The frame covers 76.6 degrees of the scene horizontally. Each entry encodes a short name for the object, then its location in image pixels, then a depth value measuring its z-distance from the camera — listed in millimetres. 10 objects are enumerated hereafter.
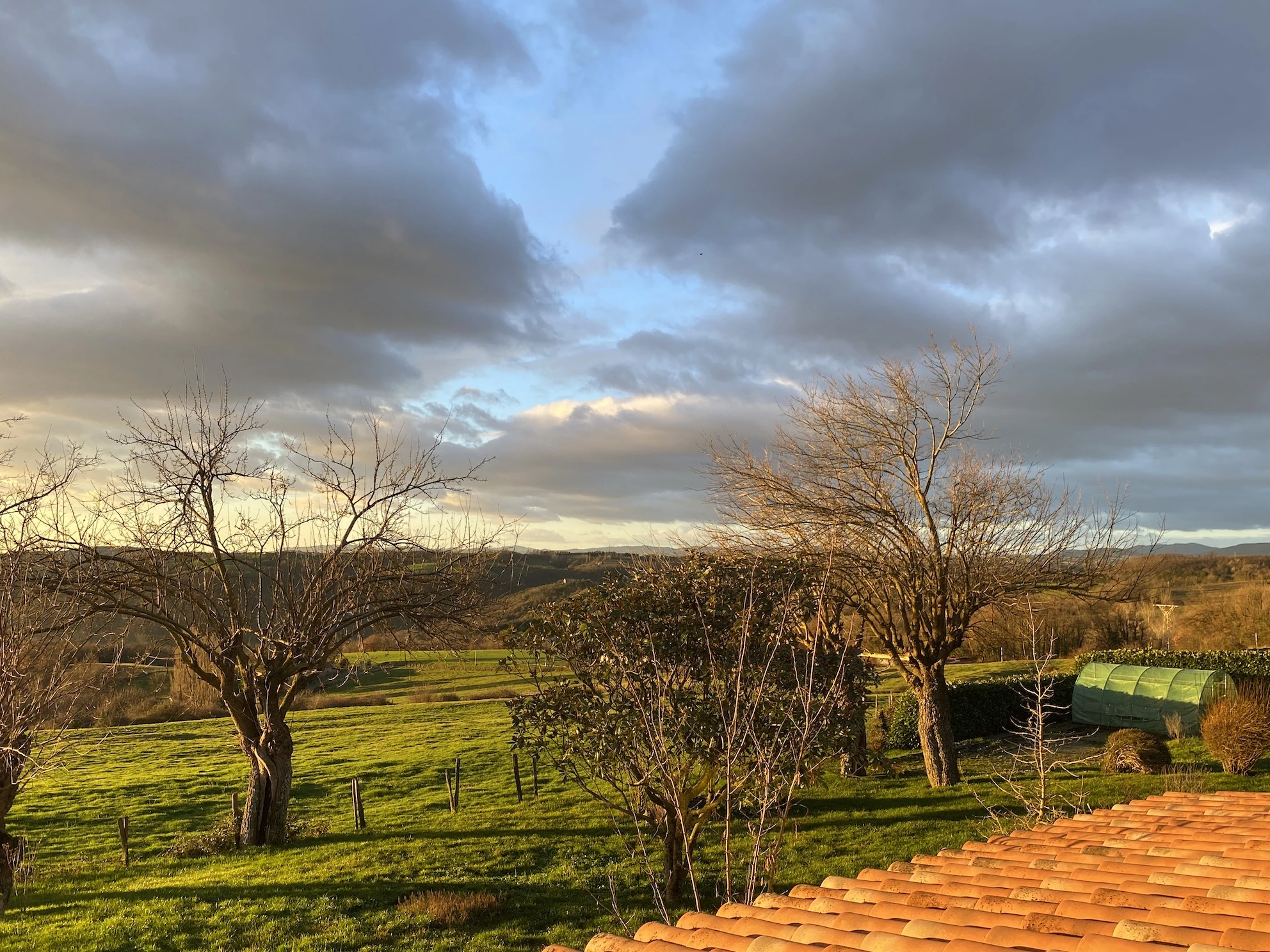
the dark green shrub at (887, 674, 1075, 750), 25031
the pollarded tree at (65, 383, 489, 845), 12672
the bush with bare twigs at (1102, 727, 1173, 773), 18625
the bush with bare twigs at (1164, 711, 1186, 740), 23219
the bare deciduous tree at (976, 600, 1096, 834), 9588
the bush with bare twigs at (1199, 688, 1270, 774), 17766
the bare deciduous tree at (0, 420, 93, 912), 7812
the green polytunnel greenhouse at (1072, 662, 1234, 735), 24125
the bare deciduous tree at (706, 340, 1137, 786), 15914
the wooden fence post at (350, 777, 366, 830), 16250
